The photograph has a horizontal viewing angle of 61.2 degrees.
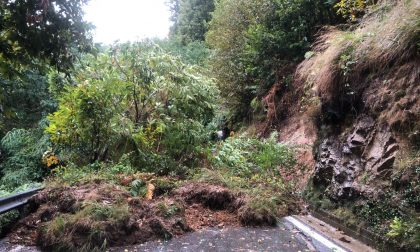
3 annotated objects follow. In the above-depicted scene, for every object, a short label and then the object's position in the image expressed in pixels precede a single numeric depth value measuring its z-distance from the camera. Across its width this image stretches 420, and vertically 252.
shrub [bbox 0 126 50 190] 13.31
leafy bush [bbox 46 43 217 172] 8.79
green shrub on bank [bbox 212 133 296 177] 8.64
